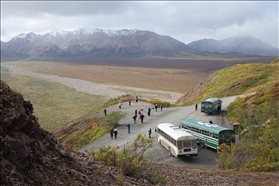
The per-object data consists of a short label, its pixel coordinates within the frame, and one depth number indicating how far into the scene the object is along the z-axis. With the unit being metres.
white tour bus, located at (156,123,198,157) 21.67
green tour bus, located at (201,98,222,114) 35.69
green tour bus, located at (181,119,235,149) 23.36
